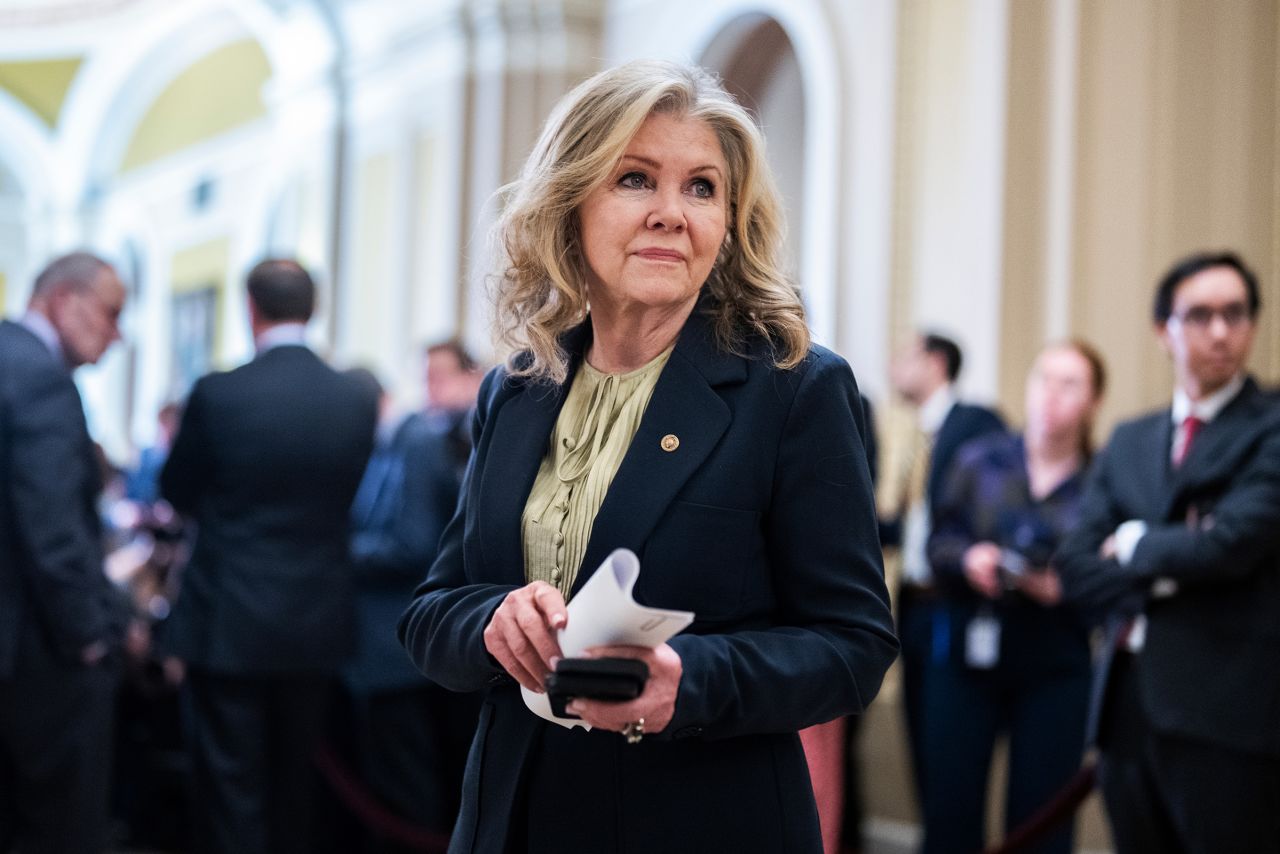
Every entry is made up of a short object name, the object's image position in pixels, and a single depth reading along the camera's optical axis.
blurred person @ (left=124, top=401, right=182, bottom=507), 9.52
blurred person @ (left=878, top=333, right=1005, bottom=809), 5.07
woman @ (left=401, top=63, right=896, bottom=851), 1.67
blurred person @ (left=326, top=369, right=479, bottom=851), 4.97
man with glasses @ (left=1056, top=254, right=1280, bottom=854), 3.19
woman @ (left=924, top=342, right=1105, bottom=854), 4.16
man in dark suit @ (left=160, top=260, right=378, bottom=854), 4.30
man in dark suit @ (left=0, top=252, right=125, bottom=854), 3.74
